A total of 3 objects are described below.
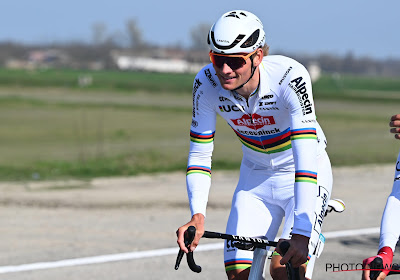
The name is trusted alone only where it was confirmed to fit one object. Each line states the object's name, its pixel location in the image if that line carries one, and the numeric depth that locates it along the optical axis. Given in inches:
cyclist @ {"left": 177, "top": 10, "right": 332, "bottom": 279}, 345.4
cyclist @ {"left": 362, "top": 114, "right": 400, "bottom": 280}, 293.4
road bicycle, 321.7
